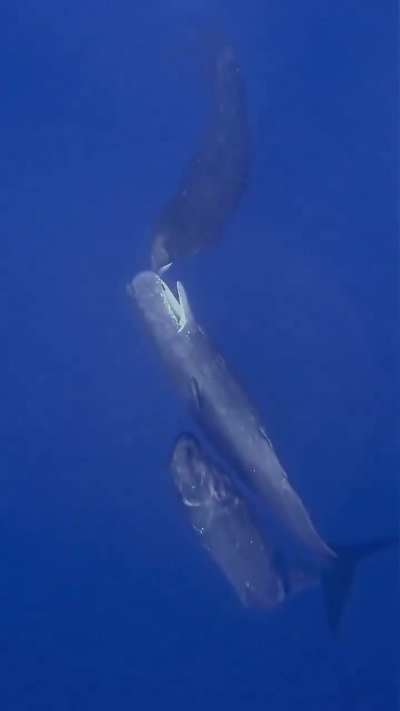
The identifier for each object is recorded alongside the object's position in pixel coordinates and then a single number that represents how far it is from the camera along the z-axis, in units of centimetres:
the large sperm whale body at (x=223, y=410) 587
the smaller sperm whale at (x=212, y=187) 640
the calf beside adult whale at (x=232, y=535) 584
